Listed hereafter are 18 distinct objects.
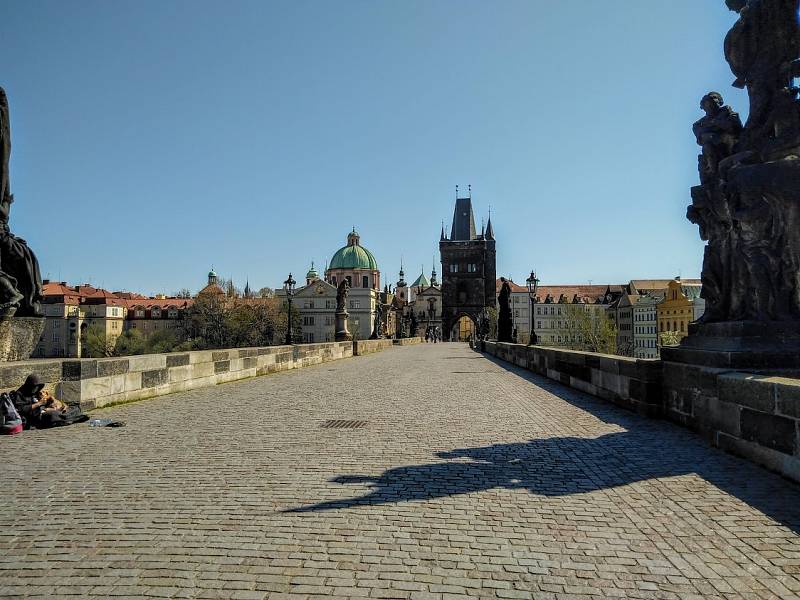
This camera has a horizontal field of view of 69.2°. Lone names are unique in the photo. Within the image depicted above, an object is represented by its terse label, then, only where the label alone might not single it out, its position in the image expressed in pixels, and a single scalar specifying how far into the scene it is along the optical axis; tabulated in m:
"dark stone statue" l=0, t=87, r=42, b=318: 8.10
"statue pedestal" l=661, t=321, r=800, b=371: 6.00
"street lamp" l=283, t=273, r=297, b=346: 34.69
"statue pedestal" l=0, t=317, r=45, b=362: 7.88
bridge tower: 118.94
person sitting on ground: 6.91
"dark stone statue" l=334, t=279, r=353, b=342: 36.09
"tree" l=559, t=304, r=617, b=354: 59.91
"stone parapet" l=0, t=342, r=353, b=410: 7.91
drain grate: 7.19
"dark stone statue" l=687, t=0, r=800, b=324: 6.13
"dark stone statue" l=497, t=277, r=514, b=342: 37.78
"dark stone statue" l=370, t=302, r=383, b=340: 54.82
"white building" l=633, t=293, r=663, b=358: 89.06
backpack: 6.50
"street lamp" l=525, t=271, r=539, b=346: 37.65
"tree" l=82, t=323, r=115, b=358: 83.19
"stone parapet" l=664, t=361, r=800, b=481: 4.54
